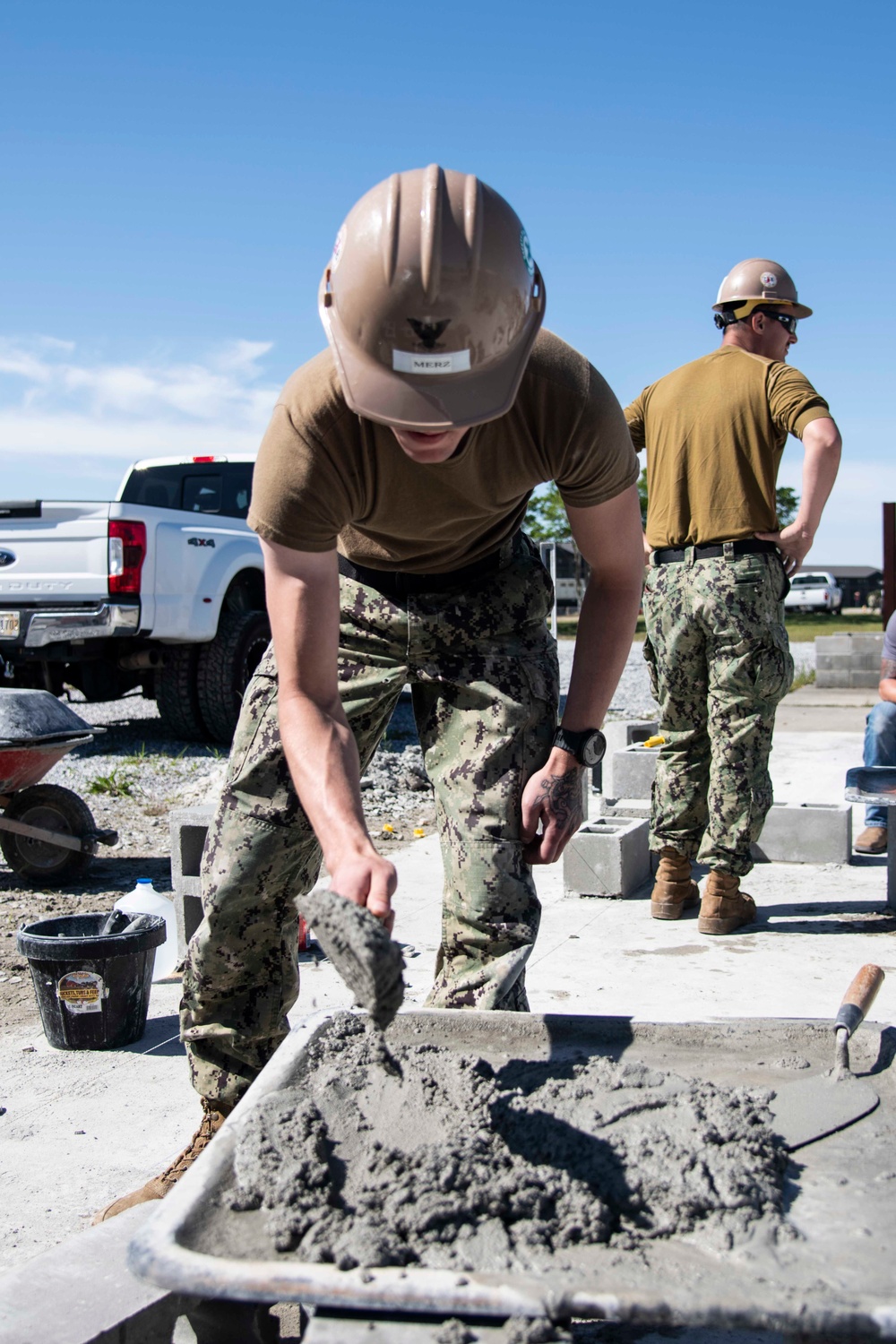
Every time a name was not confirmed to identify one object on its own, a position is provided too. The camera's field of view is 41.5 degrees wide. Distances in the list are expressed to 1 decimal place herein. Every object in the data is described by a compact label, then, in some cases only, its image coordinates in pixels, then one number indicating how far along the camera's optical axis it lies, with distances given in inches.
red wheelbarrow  201.9
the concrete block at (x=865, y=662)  546.9
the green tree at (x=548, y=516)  1631.4
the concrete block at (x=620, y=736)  267.4
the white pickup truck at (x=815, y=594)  1861.5
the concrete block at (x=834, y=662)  548.4
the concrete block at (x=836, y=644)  544.4
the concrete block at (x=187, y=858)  162.4
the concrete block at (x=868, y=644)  544.1
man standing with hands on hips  173.6
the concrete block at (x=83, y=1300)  75.2
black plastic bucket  134.7
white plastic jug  166.7
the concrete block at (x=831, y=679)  551.8
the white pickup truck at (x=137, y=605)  311.9
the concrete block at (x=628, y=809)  223.8
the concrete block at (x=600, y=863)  200.1
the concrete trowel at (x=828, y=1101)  75.5
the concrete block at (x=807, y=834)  217.2
